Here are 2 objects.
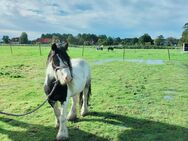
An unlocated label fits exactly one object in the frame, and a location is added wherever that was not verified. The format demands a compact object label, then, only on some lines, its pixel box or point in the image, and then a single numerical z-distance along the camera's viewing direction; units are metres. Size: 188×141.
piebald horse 2.92
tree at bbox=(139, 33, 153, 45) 61.14
